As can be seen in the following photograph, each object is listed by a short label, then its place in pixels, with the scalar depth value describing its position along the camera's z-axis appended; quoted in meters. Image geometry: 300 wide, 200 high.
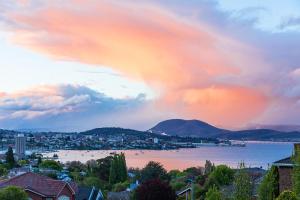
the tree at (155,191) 43.30
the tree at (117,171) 85.19
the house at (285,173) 22.61
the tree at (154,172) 74.43
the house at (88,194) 55.66
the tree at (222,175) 54.59
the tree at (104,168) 94.03
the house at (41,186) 40.78
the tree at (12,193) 34.66
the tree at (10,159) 107.82
